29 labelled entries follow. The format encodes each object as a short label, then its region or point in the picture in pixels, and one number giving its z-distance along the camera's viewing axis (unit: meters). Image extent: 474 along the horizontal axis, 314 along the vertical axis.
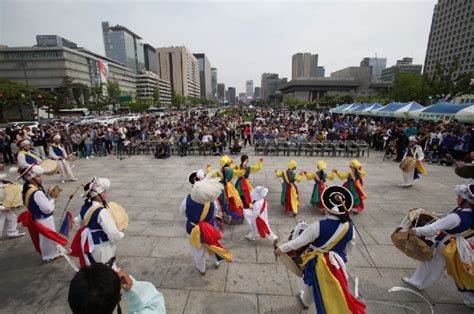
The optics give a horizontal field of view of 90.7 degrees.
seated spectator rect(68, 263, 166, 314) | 1.30
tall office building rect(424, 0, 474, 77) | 81.88
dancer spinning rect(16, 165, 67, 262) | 3.98
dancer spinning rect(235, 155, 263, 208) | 5.80
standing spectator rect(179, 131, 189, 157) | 13.82
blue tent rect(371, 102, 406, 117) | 18.68
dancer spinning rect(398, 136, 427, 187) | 7.92
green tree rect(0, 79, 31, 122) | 37.84
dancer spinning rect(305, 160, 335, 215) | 6.31
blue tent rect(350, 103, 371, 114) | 24.66
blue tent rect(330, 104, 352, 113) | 30.67
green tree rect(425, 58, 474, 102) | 25.31
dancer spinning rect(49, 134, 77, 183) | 9.04
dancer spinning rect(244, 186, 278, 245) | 4.70
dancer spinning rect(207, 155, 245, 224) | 5.41
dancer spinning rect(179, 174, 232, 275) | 3.43
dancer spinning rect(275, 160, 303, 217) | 5.96
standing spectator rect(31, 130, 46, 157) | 13.05
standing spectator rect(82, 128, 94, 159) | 13.57
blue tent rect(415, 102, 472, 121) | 13.70
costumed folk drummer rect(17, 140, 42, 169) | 6.62
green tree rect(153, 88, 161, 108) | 80.84
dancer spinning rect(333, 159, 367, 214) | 6.24
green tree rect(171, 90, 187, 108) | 92.75
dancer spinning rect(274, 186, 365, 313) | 2.53
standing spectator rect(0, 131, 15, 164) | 11.68
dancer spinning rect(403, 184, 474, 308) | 2.96
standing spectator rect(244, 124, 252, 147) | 16.91
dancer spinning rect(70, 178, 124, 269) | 3.07
